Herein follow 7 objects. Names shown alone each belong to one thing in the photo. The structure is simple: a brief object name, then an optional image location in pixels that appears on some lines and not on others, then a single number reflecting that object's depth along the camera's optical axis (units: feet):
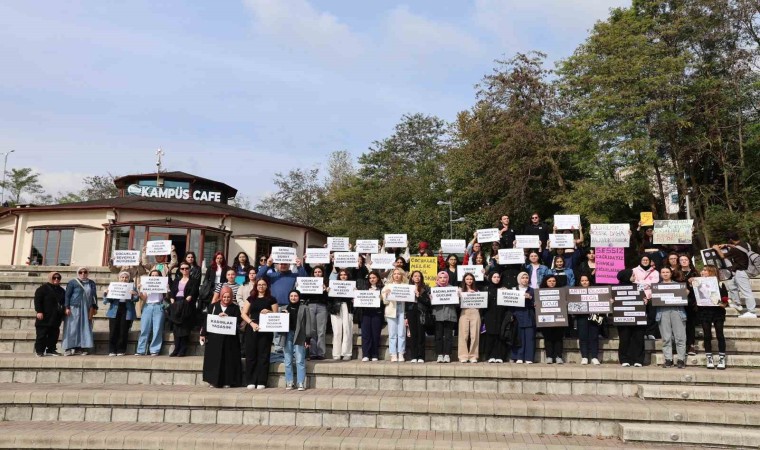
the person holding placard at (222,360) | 31.73
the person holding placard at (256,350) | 31.89
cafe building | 94.27
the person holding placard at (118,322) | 36.47
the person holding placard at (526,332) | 34.78
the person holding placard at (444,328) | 34.96
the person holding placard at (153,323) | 36.11
